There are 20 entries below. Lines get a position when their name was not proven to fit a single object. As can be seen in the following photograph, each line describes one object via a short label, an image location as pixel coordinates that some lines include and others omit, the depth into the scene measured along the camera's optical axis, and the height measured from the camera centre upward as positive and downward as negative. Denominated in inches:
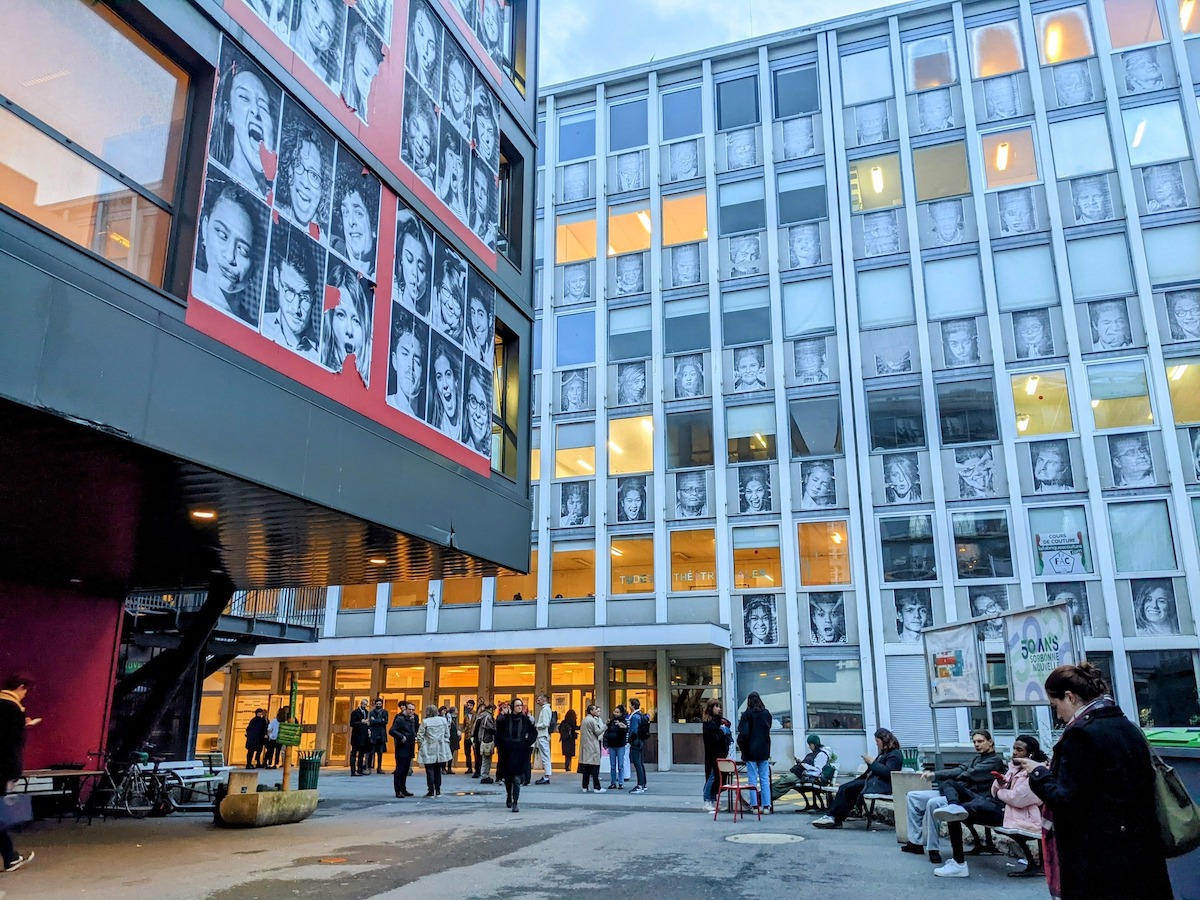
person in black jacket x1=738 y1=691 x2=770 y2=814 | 545.3 -30.6
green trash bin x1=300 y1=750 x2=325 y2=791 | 536.1 -41.8
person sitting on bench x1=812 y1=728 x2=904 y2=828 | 462.6 -44.8
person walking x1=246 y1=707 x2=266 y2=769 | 997.2 -38.8
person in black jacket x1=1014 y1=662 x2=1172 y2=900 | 163.5 -20.7
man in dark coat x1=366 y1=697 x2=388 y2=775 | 890.7 -25.4
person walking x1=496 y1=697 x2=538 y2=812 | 559.2 -31.3
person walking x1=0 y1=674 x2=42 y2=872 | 318.3 -12.0
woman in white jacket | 672.4 -36.9
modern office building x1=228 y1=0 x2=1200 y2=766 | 941.8 +335.8
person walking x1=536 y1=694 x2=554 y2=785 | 815.7 -31.8
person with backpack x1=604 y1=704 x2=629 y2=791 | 726.5 -38.0
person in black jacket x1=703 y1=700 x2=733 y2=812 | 601.0 -28.8
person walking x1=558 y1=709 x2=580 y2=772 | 966.4 -39.7
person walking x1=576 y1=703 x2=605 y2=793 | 715.4 -41.2
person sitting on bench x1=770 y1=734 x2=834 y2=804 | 537.0 -45.9
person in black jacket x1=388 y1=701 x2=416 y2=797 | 674.2 -40.2
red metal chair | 514.3 -48.8
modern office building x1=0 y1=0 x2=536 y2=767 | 311.3 +163.2
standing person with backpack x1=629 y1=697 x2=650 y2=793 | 727.1 -34.1
